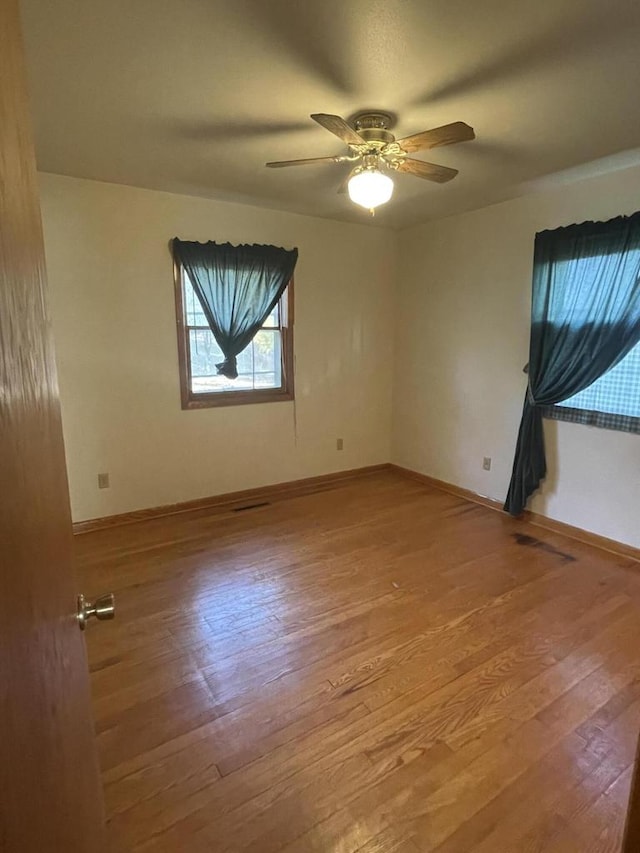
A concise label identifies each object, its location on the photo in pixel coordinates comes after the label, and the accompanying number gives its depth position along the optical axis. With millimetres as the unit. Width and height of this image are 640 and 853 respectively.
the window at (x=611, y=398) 2826
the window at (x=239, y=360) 3572
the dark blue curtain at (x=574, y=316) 2779
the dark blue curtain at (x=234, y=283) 3443
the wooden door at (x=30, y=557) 479
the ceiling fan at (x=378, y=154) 1960
